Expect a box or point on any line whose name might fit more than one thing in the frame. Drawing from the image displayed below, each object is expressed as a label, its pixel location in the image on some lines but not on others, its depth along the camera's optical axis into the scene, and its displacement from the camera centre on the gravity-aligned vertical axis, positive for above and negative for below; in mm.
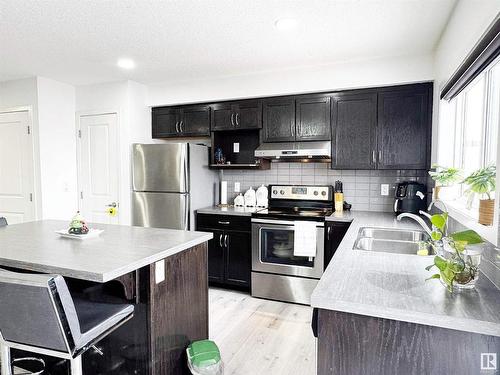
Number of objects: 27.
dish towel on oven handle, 3090 -644
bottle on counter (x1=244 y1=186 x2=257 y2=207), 3852 -332
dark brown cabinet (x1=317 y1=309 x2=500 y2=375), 1030 -593
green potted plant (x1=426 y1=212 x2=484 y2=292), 1227 -354
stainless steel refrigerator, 3529 -142
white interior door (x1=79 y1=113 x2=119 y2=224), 3916 +51
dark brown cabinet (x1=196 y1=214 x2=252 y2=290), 3414 -837
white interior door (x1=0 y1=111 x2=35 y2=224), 3756 +35
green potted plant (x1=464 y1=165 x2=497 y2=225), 1410 -73
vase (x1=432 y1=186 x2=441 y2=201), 2453 -163
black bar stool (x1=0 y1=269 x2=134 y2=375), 1233 -598
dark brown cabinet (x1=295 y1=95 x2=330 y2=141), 3336 +558
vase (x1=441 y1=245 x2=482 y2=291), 1228 -372
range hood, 3299 +214
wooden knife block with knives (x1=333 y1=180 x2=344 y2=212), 3447 -308
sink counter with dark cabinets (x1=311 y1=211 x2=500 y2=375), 1023 -517
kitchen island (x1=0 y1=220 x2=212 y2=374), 1596 -623
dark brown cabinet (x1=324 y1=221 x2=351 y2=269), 3029 -603
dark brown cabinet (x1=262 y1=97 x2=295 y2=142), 3463 +560
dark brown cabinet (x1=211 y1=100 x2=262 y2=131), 3600 +636
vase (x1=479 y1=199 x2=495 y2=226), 1396 -175
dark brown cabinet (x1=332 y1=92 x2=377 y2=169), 3182 +408
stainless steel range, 3107 -816
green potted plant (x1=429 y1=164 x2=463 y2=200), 2127 -65
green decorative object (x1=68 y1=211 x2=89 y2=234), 2127 -370
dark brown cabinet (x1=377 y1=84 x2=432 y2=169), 3006 +418
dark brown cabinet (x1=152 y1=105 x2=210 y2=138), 3852 +611
